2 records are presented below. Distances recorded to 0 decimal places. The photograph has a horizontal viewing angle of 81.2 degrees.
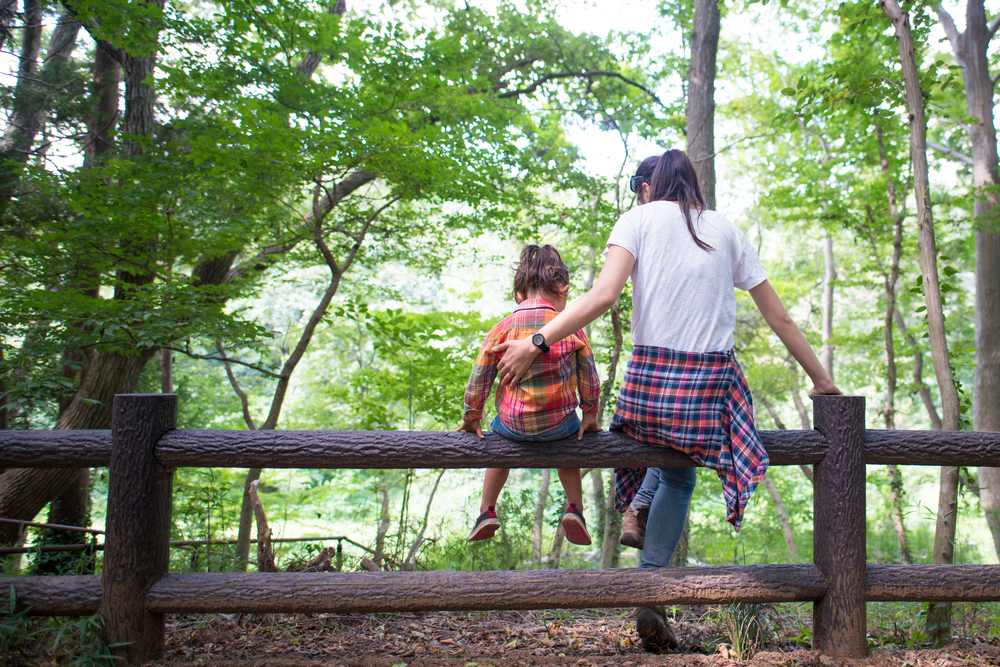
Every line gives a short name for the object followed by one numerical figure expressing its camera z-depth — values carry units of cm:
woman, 212
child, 223
